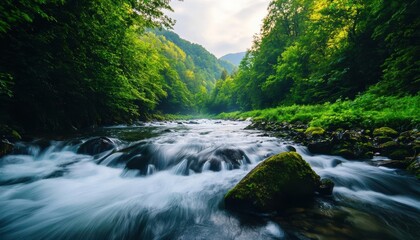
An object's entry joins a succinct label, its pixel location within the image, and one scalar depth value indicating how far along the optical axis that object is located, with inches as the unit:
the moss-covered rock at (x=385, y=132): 208.4
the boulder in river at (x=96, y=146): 253.9
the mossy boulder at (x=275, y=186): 110.7
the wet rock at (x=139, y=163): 201.6
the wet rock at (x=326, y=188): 131.4
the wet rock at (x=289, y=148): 234.7
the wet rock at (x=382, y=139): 200.8
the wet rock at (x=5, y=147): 204.4
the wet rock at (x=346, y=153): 202.7
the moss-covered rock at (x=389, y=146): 185.7
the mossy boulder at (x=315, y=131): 276.5
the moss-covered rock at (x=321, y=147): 221.8
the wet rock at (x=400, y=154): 174.7
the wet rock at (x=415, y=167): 151.2
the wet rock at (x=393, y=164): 167.3
